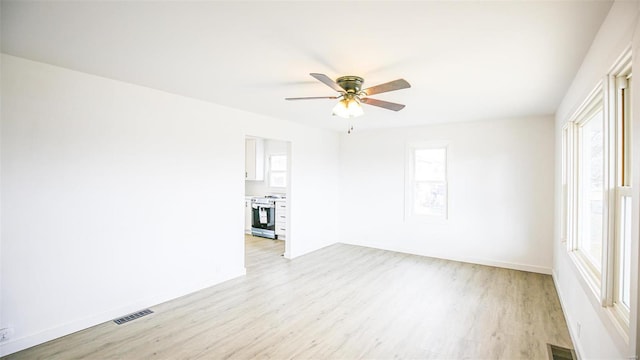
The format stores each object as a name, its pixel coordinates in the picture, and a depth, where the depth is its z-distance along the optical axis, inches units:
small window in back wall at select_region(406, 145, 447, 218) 219.9
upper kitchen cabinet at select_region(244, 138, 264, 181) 303.7
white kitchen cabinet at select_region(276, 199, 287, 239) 275.6
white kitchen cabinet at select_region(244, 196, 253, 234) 303.6
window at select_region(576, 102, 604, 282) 100.3
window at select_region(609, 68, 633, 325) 65.5
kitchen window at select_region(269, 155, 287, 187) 306.8
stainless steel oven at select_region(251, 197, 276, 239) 281.6
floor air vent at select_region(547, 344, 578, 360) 99.4
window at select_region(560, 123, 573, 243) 128.9
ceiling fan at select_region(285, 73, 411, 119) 110.5
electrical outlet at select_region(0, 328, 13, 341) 97.2
